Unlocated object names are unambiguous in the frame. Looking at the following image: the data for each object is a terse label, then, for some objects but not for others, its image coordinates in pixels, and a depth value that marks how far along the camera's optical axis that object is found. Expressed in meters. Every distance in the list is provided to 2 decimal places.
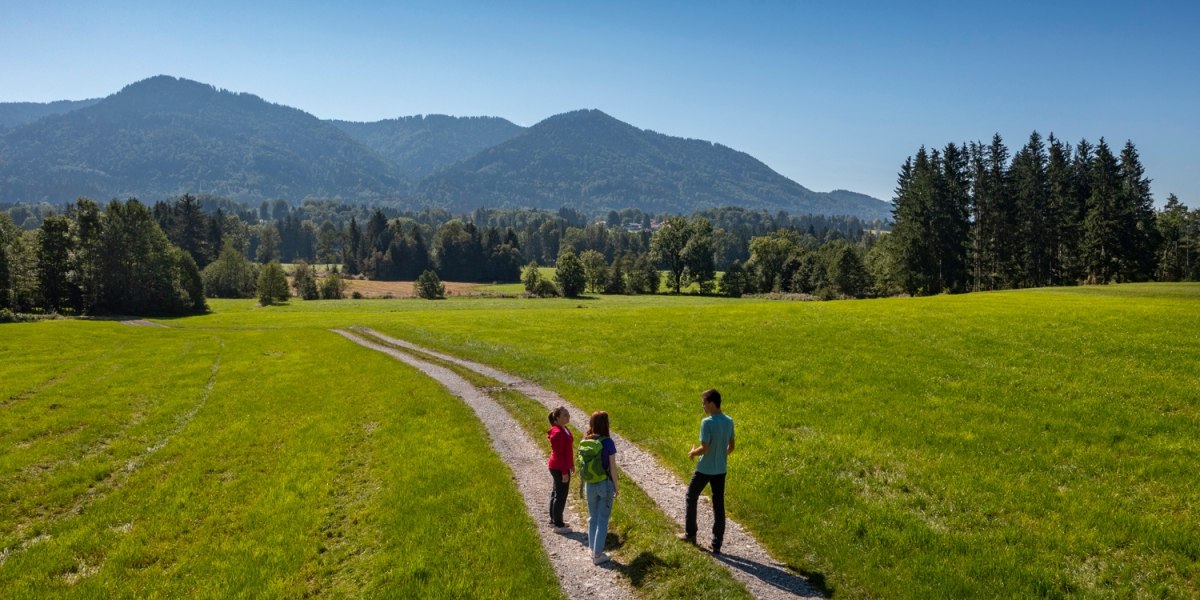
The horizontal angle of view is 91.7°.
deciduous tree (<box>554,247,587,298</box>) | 147.25
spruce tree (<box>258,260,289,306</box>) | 124.81
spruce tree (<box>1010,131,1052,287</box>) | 95.38
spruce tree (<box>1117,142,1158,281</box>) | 87.44
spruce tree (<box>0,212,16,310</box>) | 83.44
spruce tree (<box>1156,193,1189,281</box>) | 112.12
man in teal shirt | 12.88
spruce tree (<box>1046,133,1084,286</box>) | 92.12
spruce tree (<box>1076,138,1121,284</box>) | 86.44
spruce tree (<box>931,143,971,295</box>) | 96.88
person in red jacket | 13.86
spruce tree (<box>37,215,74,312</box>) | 95.38
